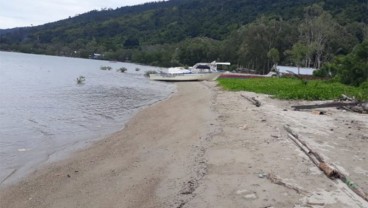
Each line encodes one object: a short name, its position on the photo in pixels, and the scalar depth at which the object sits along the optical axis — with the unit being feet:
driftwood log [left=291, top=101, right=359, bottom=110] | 70.69
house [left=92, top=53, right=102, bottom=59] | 647.15
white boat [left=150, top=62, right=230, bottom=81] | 213.05
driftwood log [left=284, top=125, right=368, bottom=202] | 26.02
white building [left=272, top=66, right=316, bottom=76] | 210.55
